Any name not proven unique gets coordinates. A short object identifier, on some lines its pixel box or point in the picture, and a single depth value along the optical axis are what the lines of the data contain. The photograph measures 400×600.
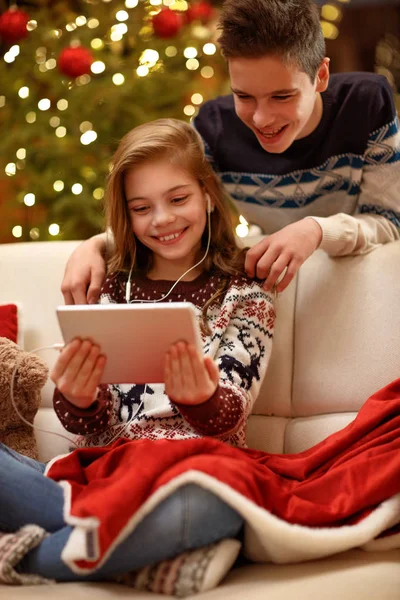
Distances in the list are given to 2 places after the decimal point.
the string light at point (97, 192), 2.82
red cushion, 1.62
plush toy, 1.48
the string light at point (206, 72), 2.97
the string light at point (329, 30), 3.34
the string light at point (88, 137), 2.73
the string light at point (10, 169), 2.80
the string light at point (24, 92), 2.80
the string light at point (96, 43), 2.85
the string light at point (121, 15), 2.83
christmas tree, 2.75
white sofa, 1.51
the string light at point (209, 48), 2.87
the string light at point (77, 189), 2.76
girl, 1.04
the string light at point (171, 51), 2.86
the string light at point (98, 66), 2.76
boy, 1.47
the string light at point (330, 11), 3.54
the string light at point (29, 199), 2.75
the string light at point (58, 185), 2.79
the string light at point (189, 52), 2.83
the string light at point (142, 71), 2.80
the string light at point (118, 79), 2.76
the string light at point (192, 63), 2.88
